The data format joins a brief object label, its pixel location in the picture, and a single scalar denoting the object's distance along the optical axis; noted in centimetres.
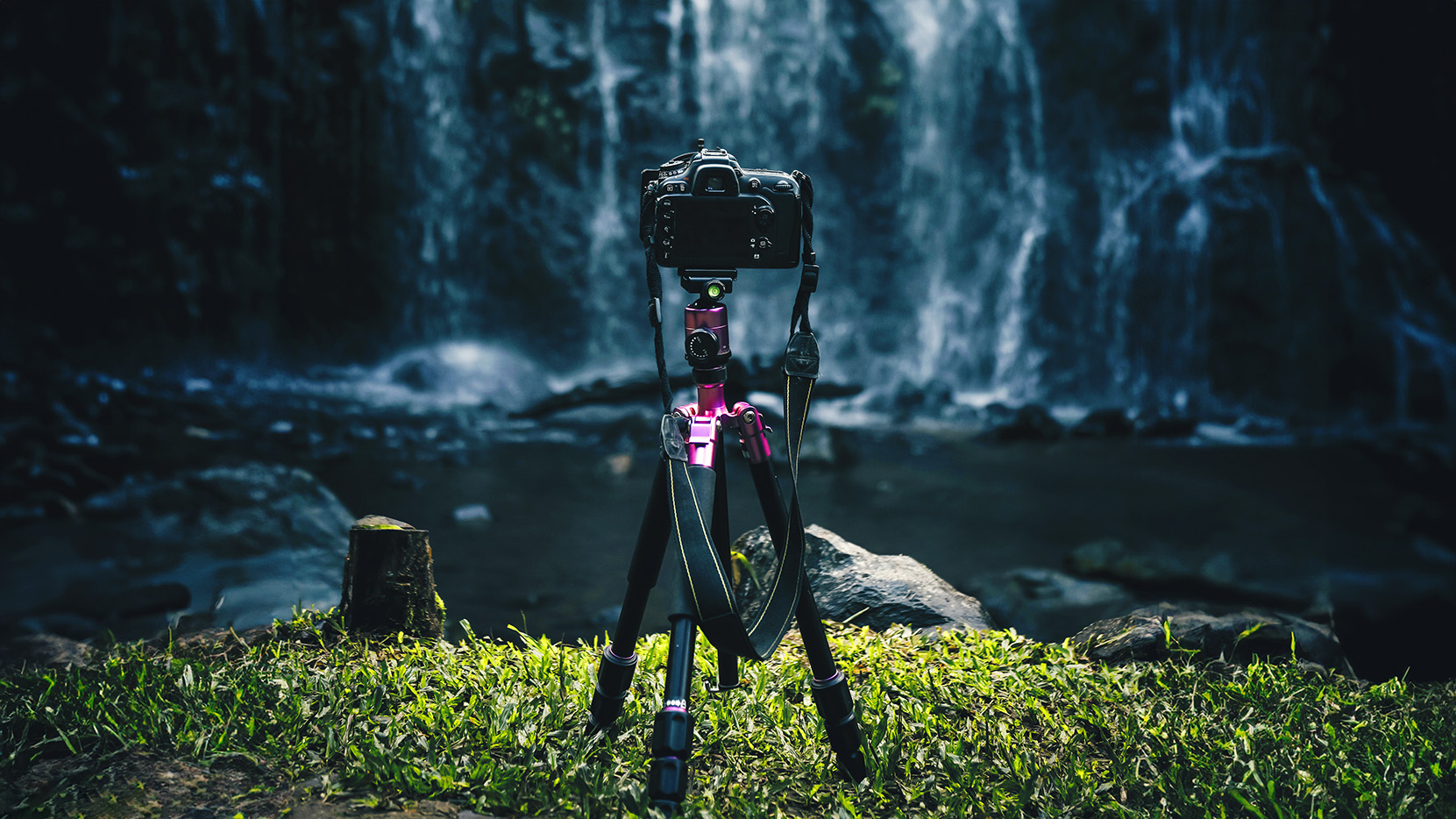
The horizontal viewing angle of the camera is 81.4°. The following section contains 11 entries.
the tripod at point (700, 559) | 201
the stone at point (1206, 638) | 324
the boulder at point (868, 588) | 344
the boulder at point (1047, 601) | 479
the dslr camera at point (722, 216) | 200
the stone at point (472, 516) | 686
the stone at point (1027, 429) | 1135
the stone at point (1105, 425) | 1152
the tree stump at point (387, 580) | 307
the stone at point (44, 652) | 333
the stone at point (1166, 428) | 1161
